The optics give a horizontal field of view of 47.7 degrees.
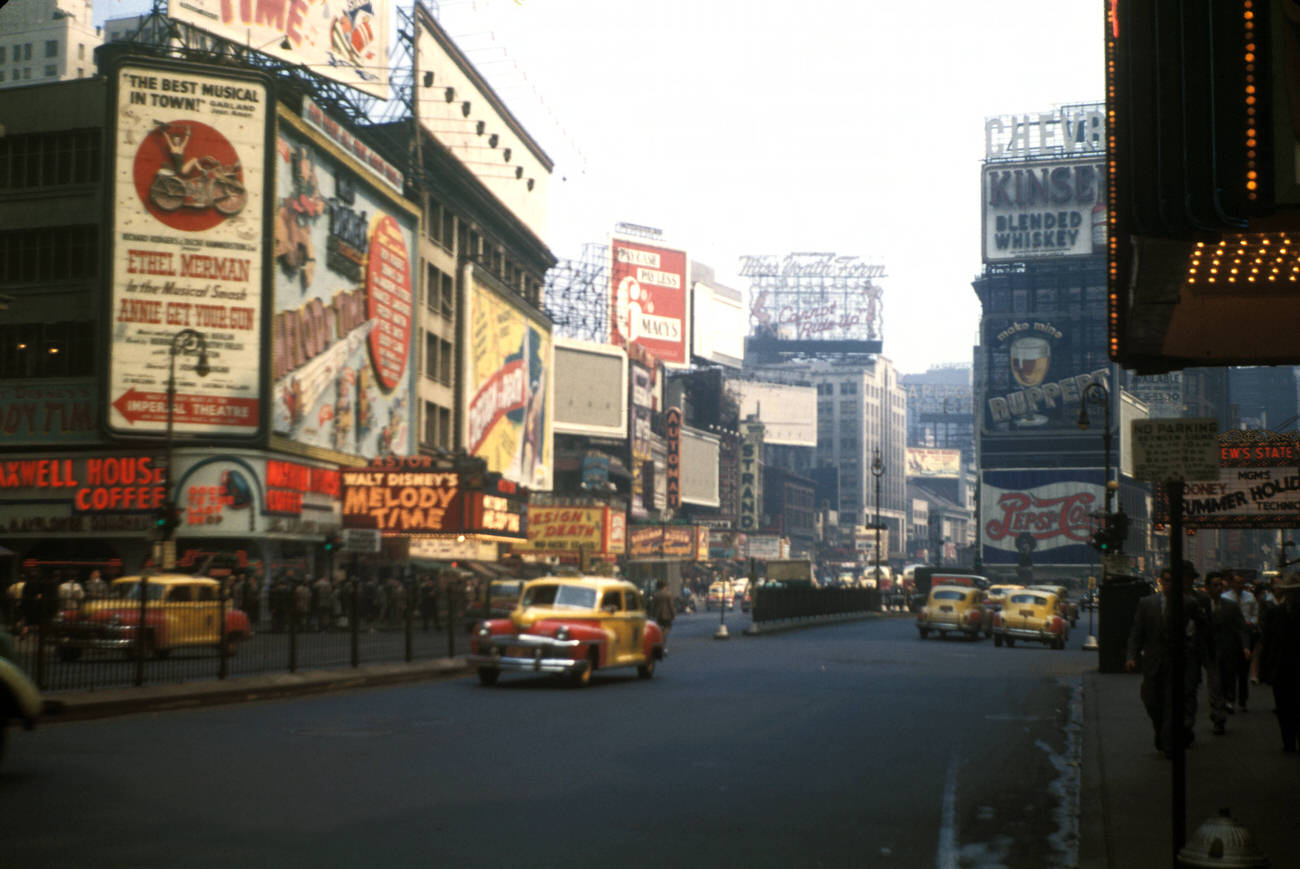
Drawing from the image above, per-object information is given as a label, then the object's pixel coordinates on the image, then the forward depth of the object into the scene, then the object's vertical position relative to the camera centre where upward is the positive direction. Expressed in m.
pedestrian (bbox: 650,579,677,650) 36.03 -2.25
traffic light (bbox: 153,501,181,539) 33.94 -0.26
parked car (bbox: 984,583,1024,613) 43.98 -2.35
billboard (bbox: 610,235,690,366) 143.62 +21.53
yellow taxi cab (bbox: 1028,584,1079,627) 48.45 -2.93
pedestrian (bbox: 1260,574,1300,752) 14.70 -1.44
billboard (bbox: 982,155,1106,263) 156.12 +33.36
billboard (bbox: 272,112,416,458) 51.81 +7.95
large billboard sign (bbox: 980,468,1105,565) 146.00 +0.36
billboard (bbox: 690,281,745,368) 166.75 +22.11
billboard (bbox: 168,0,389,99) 53.78 +18.26
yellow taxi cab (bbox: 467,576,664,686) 22.67 -1.90
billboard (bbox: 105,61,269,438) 47.94 +8.65
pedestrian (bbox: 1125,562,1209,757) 14.26 -1.31
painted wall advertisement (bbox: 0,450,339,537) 48.59 +0.42
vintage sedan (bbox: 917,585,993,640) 44.75 -2.89
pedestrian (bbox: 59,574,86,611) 21.89 -1.37
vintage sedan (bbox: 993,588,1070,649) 41.81 -2.87
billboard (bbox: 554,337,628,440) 120.25 +10.25
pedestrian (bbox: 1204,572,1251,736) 16.80 -1.51
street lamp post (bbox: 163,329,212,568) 34.06 +3.09
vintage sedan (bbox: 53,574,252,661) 20.47 -1.74
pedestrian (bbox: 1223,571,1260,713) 19.37 -2.06
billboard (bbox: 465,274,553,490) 76.62 +6.86
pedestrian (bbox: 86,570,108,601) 22.59 -1.34
